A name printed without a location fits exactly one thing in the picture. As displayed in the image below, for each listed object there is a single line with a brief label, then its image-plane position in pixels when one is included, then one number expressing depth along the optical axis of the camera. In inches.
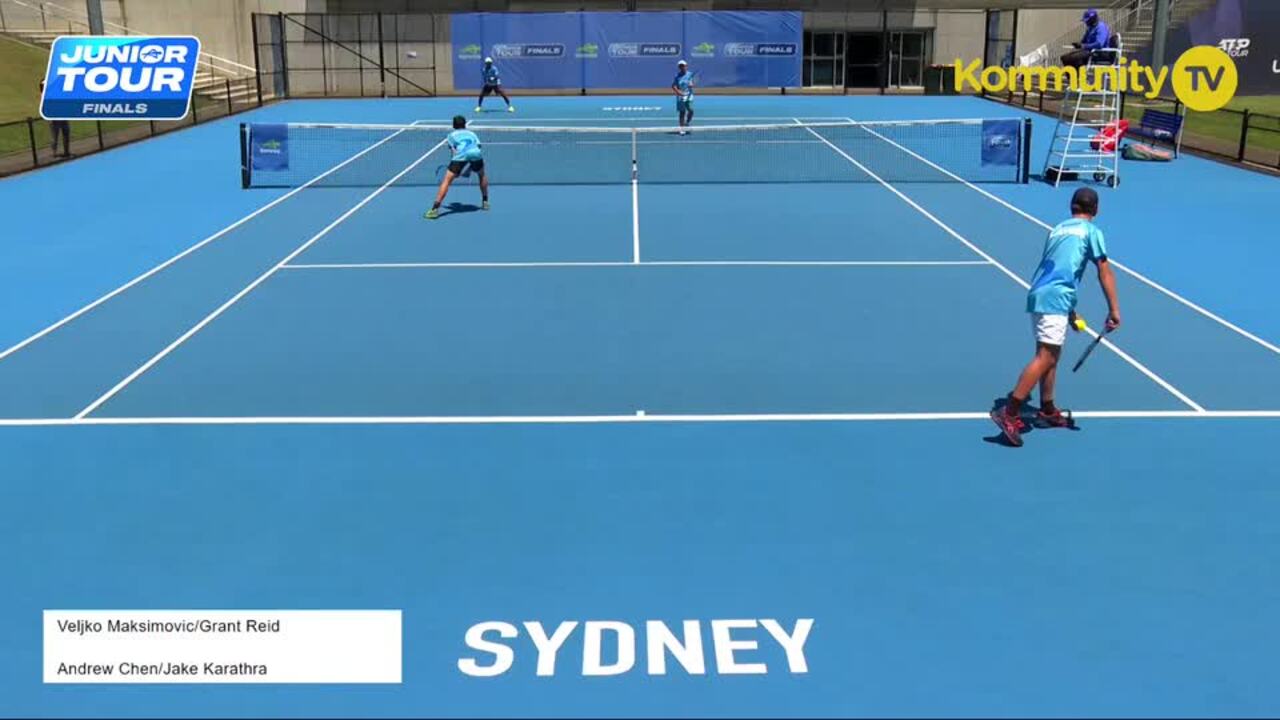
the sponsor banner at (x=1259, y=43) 1945.1
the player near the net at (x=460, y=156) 787.4
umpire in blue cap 946.7
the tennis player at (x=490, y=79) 1647.4
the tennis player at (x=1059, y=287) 365.4
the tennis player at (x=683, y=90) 1223.5
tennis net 971.9
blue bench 1103.1
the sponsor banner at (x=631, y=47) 1905.8
